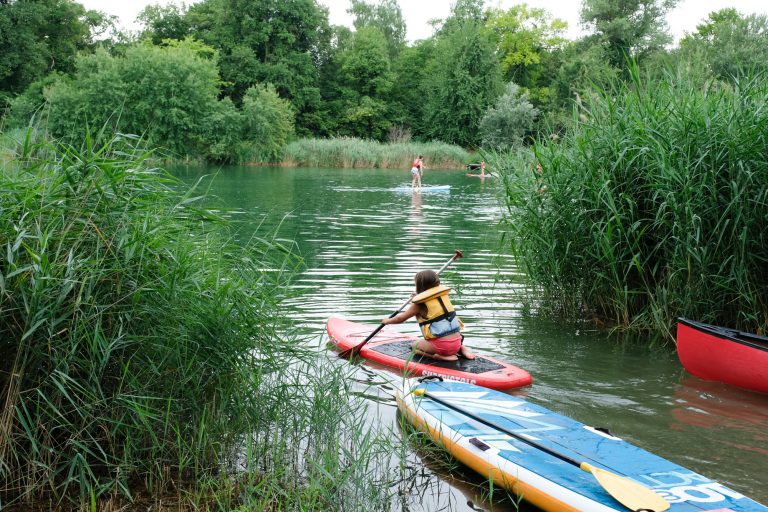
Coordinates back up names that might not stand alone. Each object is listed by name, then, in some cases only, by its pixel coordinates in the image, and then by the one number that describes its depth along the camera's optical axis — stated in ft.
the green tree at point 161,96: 117.08
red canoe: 18.40
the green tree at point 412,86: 183.62
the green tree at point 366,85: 176.14
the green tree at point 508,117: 136.95
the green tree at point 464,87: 165.17
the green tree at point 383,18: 213.28
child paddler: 19.72
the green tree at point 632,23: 161.07
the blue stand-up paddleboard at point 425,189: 77.77
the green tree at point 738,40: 125.59
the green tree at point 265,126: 129.18
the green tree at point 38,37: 136.46
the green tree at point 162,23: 173.06
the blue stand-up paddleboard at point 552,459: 11.64
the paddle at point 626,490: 11.30
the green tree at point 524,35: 191.62
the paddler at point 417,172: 77.25
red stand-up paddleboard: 18.94
